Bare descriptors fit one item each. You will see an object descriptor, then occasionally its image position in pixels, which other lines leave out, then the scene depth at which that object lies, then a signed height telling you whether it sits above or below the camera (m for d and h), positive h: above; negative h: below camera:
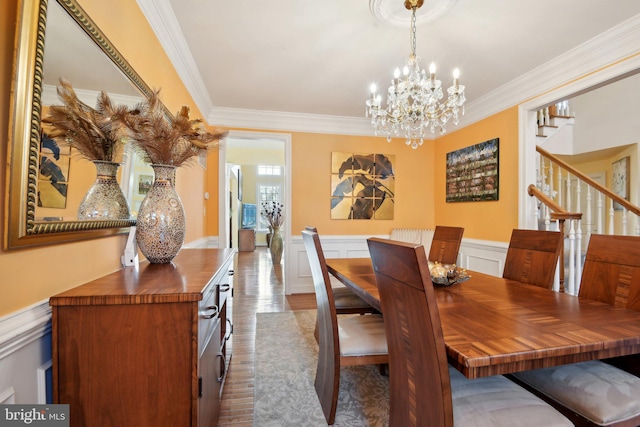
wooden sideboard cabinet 0.87 -0.44
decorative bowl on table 1.65 -0.35
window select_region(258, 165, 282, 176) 10.52 +1.63
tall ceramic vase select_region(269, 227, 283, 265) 6.55 -0.76
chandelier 2.06 +0.88
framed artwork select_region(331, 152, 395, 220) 4.30 +0.45
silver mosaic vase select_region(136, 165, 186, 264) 1.33 -0.03
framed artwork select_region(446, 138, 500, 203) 3.38 +0.56
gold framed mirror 0.78 +0.27
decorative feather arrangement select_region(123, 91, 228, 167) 1.25 +0.37
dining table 0.88 -0.41
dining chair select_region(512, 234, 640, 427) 1.03 -0.64
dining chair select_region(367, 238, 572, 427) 0.86 -0.53
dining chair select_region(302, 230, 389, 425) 1.51 -0.67
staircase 2.59 +0.15
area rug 1.63 -1.15
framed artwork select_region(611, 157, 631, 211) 4.06 +0.57
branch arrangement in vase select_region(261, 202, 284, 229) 6.87 -0.03
